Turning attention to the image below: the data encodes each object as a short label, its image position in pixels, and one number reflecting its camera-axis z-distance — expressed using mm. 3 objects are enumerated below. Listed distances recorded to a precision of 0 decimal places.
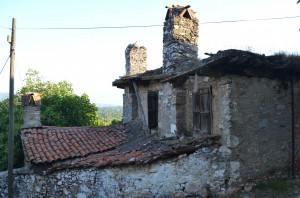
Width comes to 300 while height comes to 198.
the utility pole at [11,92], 9250
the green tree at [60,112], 15656
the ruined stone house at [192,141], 6957
